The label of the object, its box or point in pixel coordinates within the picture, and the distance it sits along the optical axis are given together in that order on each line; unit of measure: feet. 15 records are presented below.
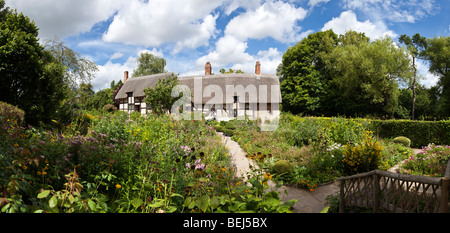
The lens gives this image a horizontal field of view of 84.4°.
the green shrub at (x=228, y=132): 47.82
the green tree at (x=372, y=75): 75.66
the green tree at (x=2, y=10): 48.08
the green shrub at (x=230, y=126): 54.15
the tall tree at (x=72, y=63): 51.26
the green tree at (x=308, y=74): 89.51
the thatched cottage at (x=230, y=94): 79.00
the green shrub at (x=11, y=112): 21.75
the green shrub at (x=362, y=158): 22.20
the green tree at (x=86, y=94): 109.73
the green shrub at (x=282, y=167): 22.30
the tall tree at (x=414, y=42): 81.25
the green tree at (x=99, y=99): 102.99
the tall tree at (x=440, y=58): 76.64
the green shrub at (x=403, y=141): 39.91
